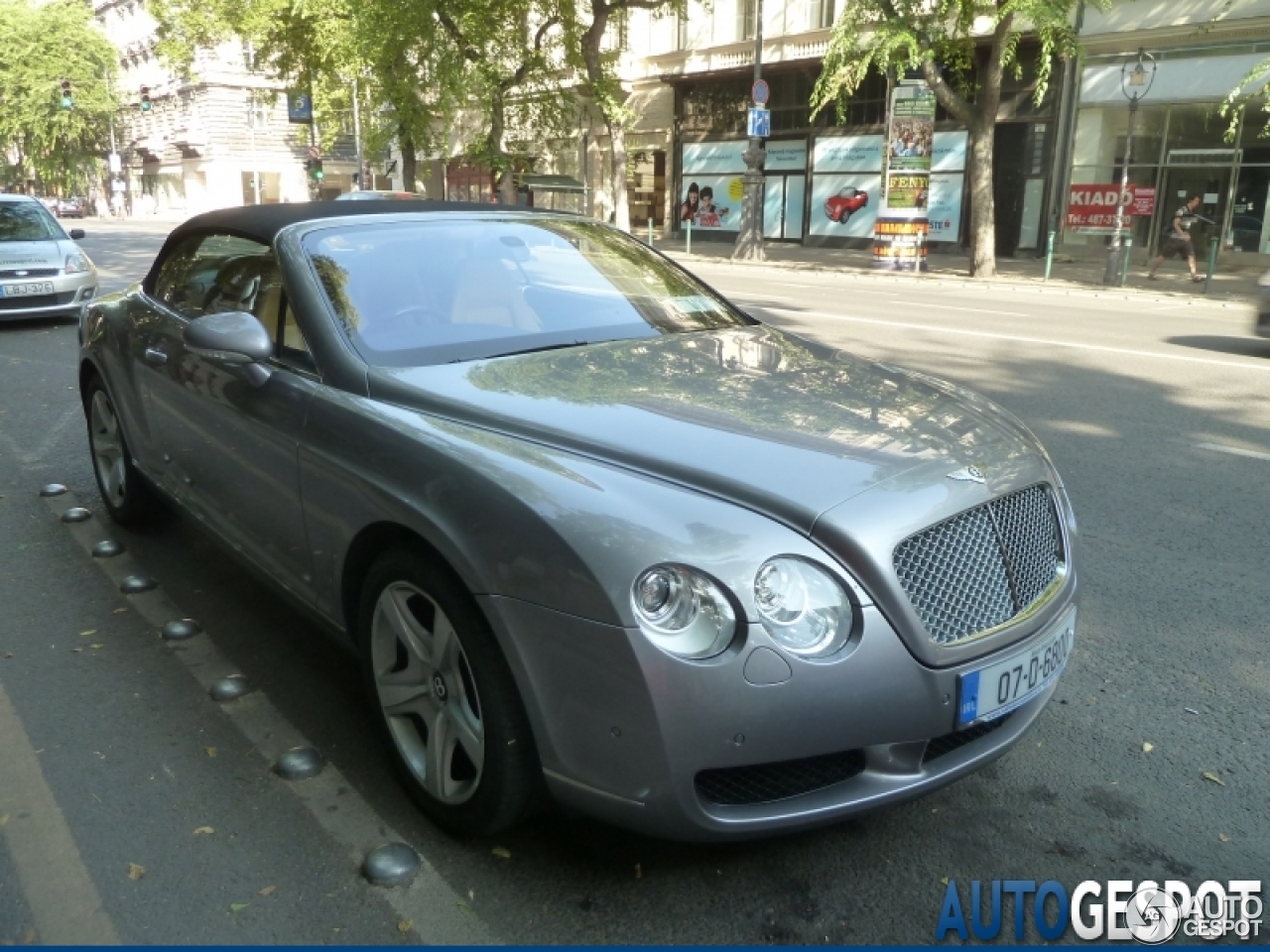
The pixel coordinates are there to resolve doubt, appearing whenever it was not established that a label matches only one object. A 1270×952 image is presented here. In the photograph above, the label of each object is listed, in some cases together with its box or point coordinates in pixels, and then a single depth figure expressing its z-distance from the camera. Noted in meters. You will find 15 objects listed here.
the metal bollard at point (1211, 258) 17.38
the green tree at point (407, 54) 28.84
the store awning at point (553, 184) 29.02
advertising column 21.66
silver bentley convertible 2.25
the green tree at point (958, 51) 18.17
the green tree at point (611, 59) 27.36
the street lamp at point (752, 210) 25.67
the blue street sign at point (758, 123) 24.77
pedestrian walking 19.58
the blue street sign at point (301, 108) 35.53
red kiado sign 20.75
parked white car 12.00
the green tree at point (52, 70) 62.25
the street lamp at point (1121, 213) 18.48
